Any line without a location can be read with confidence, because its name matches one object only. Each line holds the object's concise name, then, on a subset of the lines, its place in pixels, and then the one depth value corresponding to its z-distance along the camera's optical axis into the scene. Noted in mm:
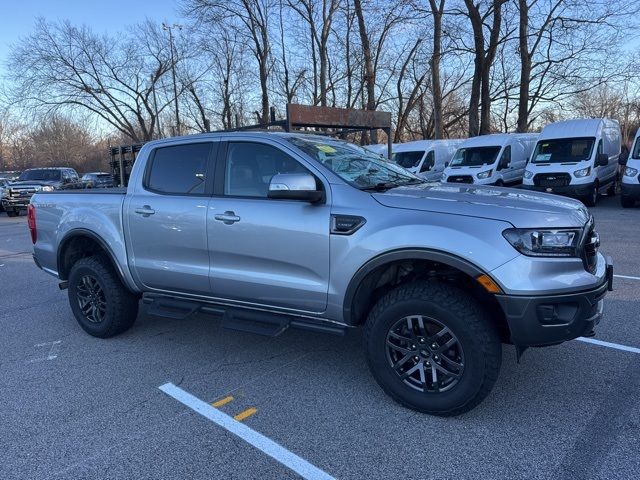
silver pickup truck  2852
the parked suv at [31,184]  19984
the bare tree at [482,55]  22234
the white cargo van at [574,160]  14352
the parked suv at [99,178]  27150
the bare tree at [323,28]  30844
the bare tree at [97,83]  31828
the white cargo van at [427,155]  19984
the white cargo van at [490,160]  16875
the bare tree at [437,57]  24406
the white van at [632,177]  13180
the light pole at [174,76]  33003
